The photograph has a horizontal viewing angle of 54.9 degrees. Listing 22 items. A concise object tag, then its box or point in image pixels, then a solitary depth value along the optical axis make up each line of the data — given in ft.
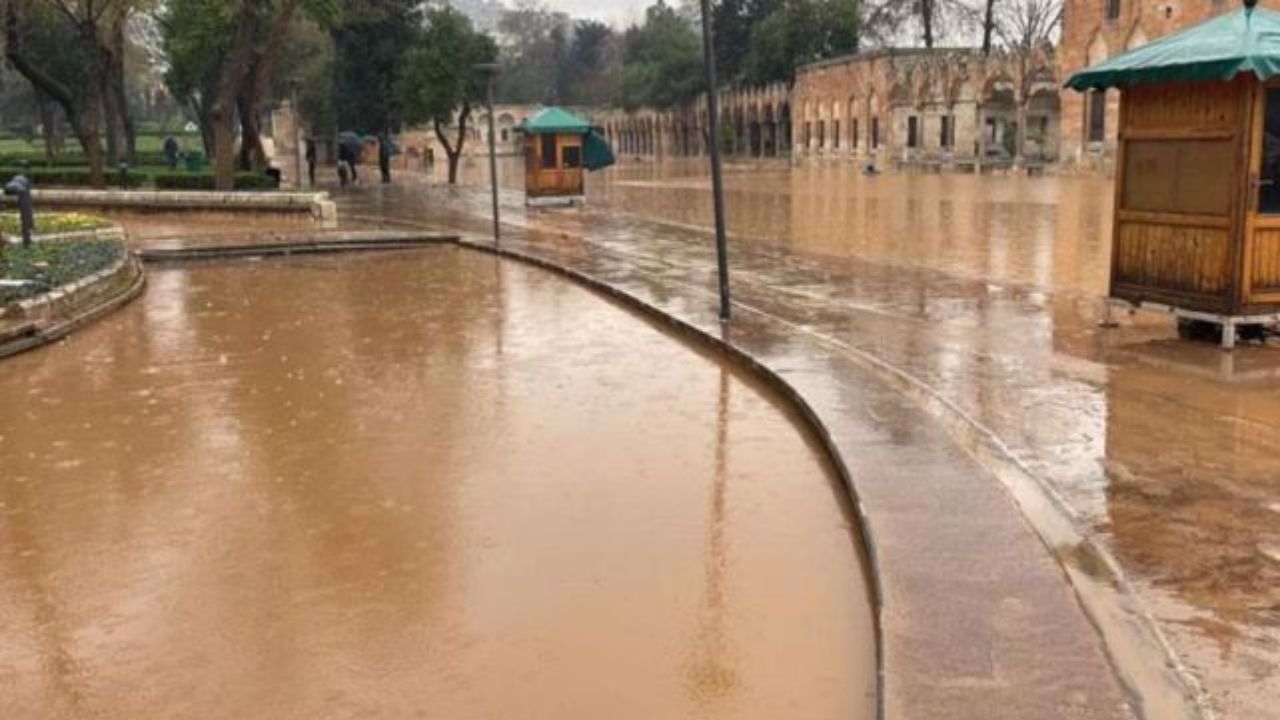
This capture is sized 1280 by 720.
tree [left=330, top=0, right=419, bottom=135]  130.27
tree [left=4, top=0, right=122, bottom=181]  93.04
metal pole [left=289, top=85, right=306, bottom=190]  104.73
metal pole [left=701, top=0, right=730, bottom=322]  31.96
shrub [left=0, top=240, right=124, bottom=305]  37.57
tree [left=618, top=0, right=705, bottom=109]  243.60
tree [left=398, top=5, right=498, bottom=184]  123.13
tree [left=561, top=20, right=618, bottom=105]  332.19
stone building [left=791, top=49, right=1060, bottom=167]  158.92
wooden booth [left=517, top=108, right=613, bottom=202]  88.02
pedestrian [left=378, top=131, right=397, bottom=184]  135.41
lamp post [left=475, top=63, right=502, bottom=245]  60.18
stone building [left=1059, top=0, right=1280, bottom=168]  135.85
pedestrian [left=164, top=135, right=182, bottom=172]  147.23
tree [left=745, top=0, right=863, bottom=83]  214.48
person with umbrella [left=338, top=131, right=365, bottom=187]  129.70
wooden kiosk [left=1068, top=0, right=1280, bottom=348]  28.17
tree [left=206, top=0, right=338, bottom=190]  85.35
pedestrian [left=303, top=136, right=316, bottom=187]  129.49
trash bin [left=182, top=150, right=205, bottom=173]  135.03
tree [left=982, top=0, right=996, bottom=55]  188.85
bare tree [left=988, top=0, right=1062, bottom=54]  194.39
